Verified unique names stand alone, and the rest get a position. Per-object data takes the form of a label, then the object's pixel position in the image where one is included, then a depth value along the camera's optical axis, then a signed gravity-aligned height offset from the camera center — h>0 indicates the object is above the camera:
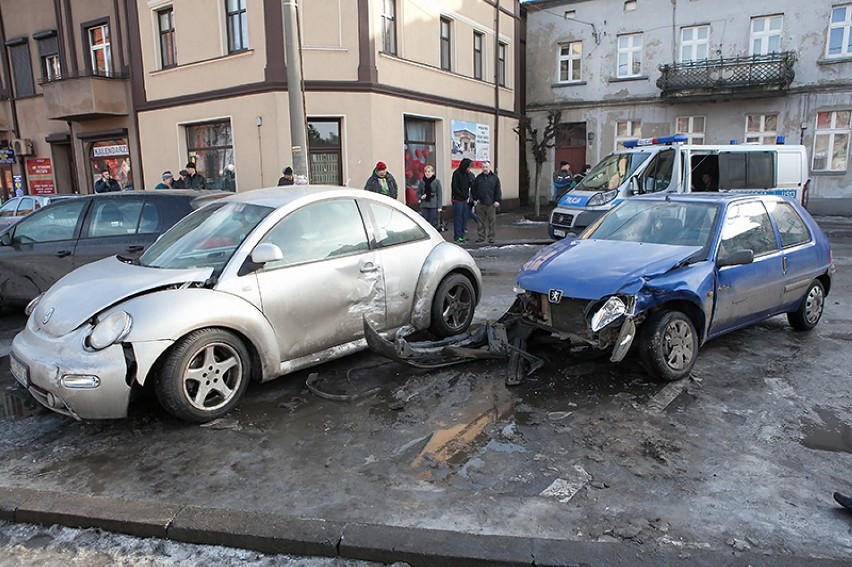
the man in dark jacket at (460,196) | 13.96 -0.57
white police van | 12.59 -0.17
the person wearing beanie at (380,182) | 12.39 -0.18
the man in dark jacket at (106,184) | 15.57 -0.13
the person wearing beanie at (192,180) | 13.75 -0.06
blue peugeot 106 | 4.82 -0.92
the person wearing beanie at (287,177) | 12.45 -0.04
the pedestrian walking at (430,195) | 13.78 -0.52
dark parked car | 7.21 -0.63
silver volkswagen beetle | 3.98 -0.93
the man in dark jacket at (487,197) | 13.73 -0.59
